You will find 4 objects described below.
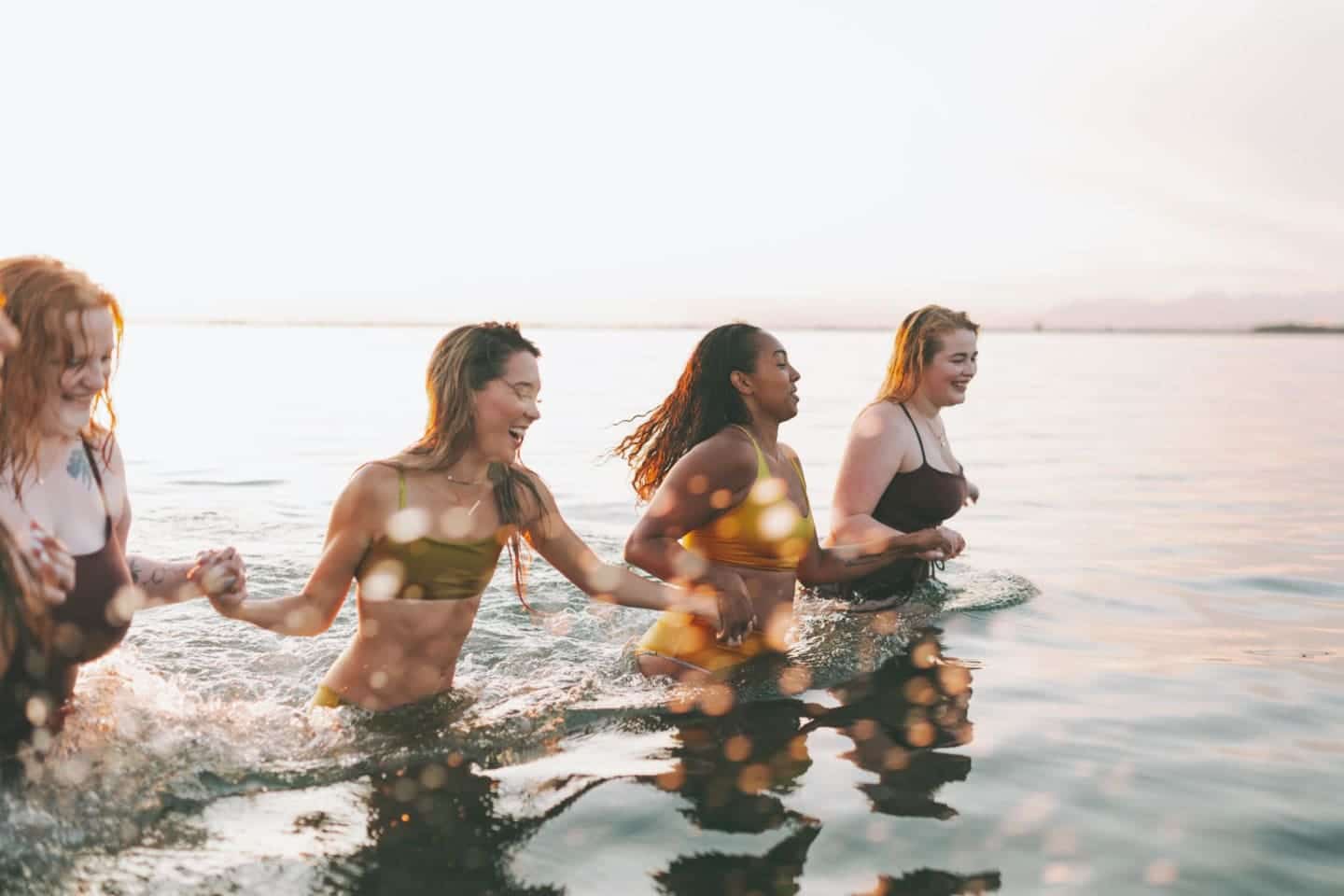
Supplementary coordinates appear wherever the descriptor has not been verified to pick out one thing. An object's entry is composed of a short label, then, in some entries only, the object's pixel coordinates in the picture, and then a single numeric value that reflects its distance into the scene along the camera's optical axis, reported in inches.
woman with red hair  152.3
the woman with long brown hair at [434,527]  189.8
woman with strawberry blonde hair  292.7
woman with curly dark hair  232.5
